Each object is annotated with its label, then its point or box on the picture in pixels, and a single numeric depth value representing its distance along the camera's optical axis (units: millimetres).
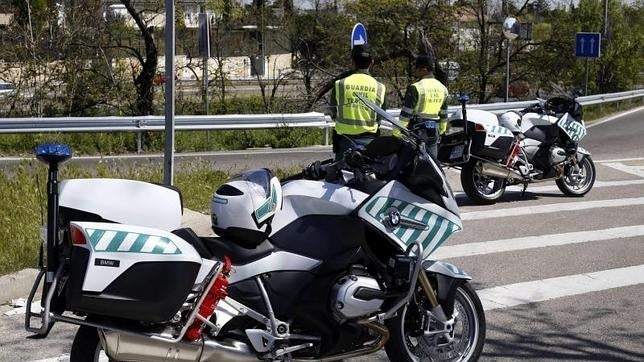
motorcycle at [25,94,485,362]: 4145
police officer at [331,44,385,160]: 9242
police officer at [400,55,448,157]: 10094
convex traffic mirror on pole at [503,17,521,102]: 20125
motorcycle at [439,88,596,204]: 11023
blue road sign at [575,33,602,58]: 26297
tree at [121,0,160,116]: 22438
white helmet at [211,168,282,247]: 4523
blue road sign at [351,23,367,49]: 10805
